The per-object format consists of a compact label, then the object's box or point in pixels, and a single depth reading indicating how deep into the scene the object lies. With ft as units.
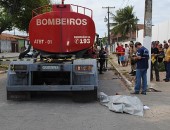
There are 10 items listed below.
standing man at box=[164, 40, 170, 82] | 53.26
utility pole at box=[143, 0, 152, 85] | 46.98
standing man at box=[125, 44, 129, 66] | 89.48
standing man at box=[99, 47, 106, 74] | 68.91
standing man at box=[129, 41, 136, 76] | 64.92
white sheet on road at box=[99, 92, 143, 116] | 31.68
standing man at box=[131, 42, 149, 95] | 41.78
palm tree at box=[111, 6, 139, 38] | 251.39
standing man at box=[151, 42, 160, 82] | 53.62
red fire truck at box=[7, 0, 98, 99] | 36.60
